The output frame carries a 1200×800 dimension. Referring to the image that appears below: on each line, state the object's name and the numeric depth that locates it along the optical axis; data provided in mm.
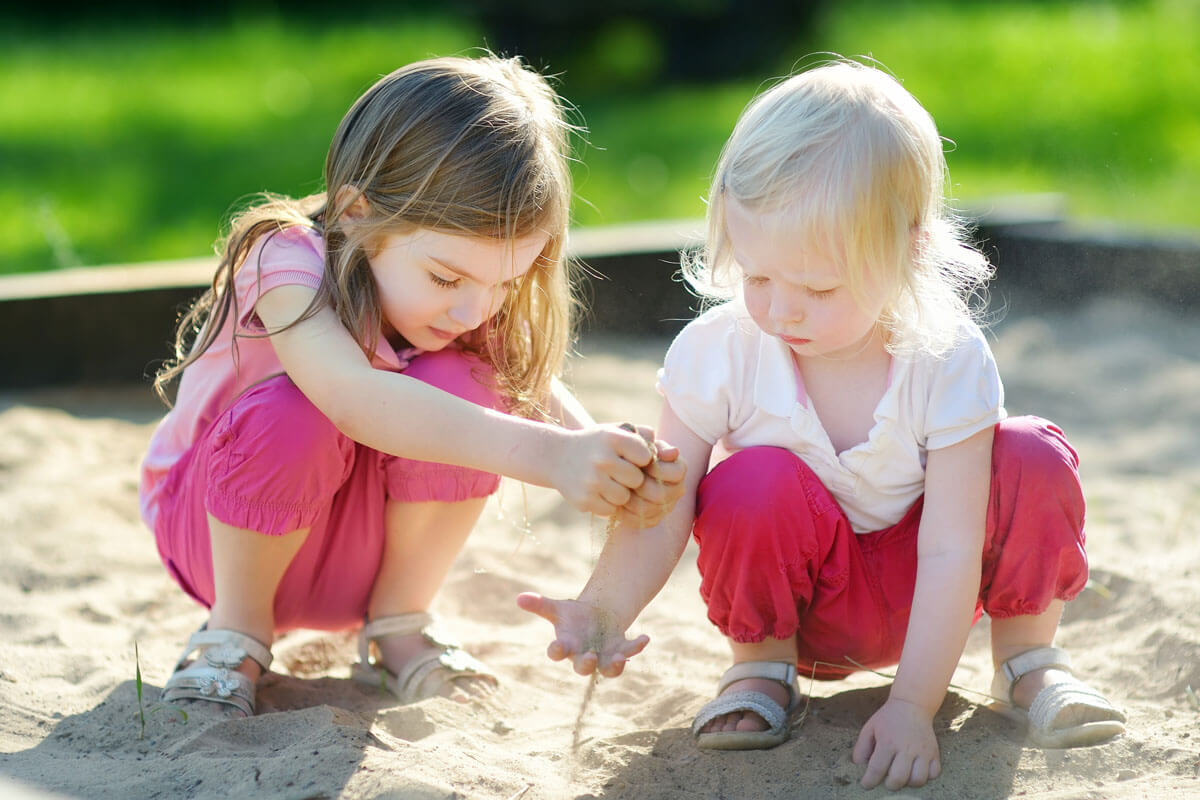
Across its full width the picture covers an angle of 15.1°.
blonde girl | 2922
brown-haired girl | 2989
